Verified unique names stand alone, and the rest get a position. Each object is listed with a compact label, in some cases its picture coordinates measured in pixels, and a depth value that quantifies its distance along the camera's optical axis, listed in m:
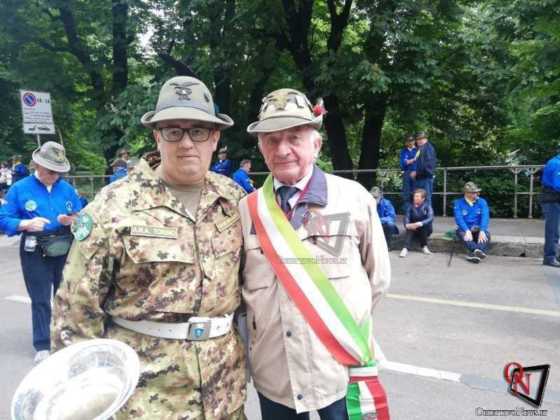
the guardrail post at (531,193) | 9.76
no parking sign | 9.62
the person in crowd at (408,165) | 9.20
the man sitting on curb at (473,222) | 7.80
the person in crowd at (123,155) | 10.39
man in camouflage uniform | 1.75
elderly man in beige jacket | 1.90
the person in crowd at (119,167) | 9.55
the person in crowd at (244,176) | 10.89
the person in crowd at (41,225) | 4.22
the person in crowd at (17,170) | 15.91
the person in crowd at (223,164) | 11.94
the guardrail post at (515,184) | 10.03
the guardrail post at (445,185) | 10.05
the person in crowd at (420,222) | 8.41
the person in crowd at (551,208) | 7.00
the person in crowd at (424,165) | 8.95
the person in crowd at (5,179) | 16.78
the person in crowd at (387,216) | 8.80
